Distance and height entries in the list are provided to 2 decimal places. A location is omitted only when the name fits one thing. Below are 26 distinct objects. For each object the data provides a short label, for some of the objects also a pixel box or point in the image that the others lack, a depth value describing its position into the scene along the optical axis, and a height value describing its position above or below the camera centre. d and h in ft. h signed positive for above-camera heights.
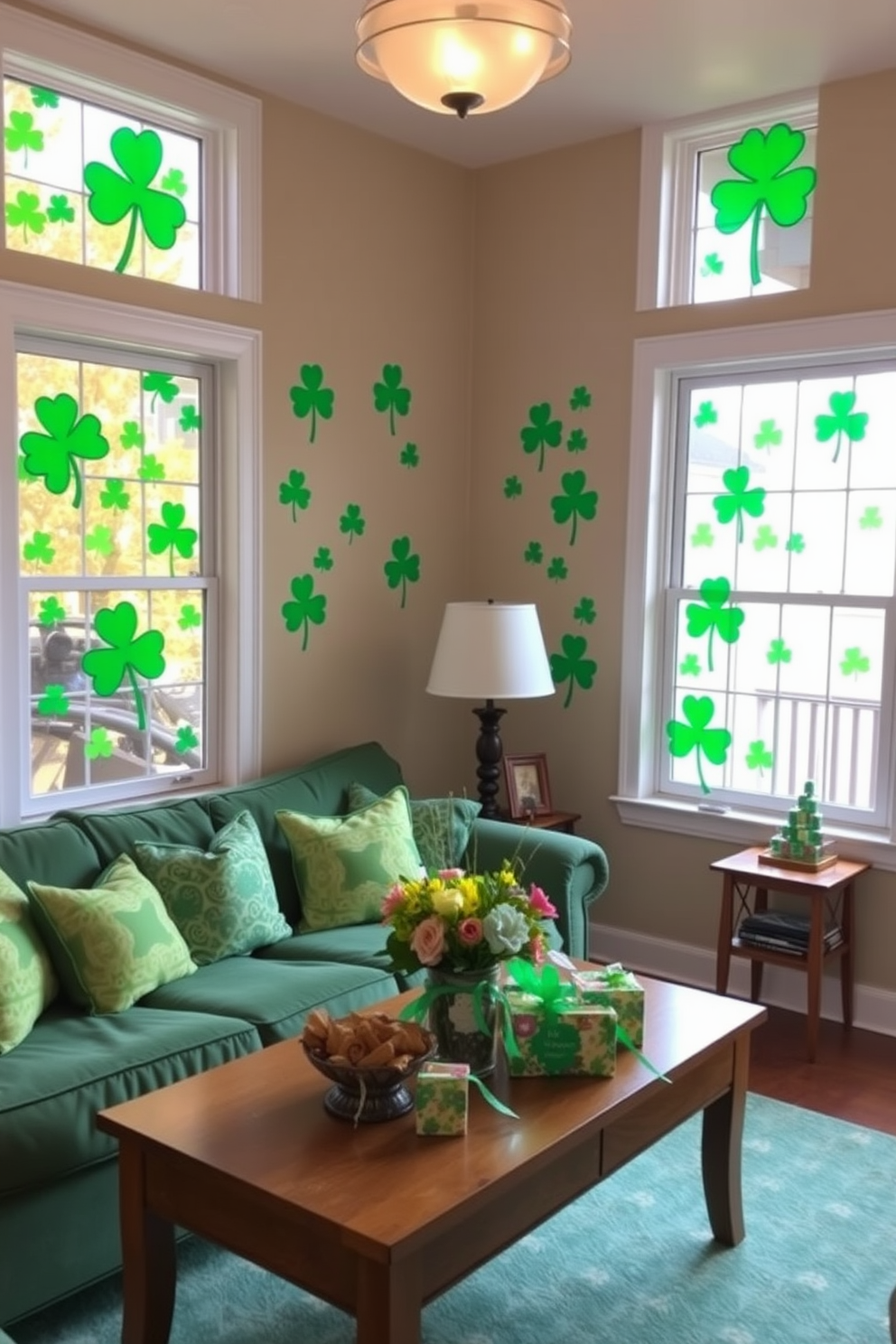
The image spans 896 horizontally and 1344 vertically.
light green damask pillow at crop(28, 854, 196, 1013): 9.18 -2.91
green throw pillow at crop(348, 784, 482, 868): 12.60 -2.69
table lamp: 13.15 -0.95
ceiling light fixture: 6.68 +2.91
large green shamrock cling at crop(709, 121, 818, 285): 13.14 +4.23
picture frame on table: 14.38 -2.59
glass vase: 7.33 -2.72
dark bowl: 6.76 -2.94
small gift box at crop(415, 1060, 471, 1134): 6.64 -2.90
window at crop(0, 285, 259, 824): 11.43 +0.07
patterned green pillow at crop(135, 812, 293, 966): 10.41 -2.86
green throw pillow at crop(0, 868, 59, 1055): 8.49 -2.96
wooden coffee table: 5.92 -3.13
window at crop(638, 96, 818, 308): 13.15 +4.08
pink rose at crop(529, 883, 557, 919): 7.53 -2.06
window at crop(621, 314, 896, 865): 13.00 -0.02
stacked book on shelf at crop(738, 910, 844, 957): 12.41 -3.69
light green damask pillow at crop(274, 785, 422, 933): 11.48 -2.85
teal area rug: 7.84 -4.84
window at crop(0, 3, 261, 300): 11.18 +3.90
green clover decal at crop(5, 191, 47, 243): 11.14 +3.15
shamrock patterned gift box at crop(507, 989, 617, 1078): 7.42 -2.85
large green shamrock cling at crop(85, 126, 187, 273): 11.80 +3.61
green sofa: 7.57 -3.37
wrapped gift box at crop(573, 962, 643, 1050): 7.86 -2.75
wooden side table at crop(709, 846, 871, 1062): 12.01 -3.49
